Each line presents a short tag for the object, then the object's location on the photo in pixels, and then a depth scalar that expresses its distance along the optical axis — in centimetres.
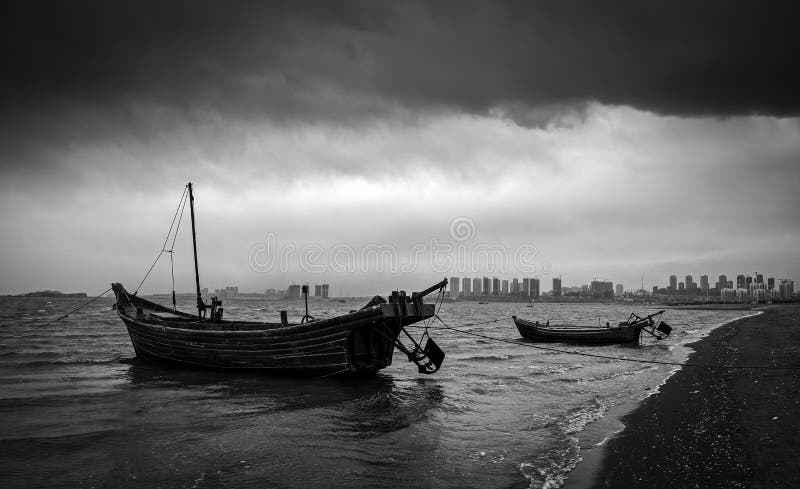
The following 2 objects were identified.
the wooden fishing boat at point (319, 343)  1686
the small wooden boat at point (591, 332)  3622
